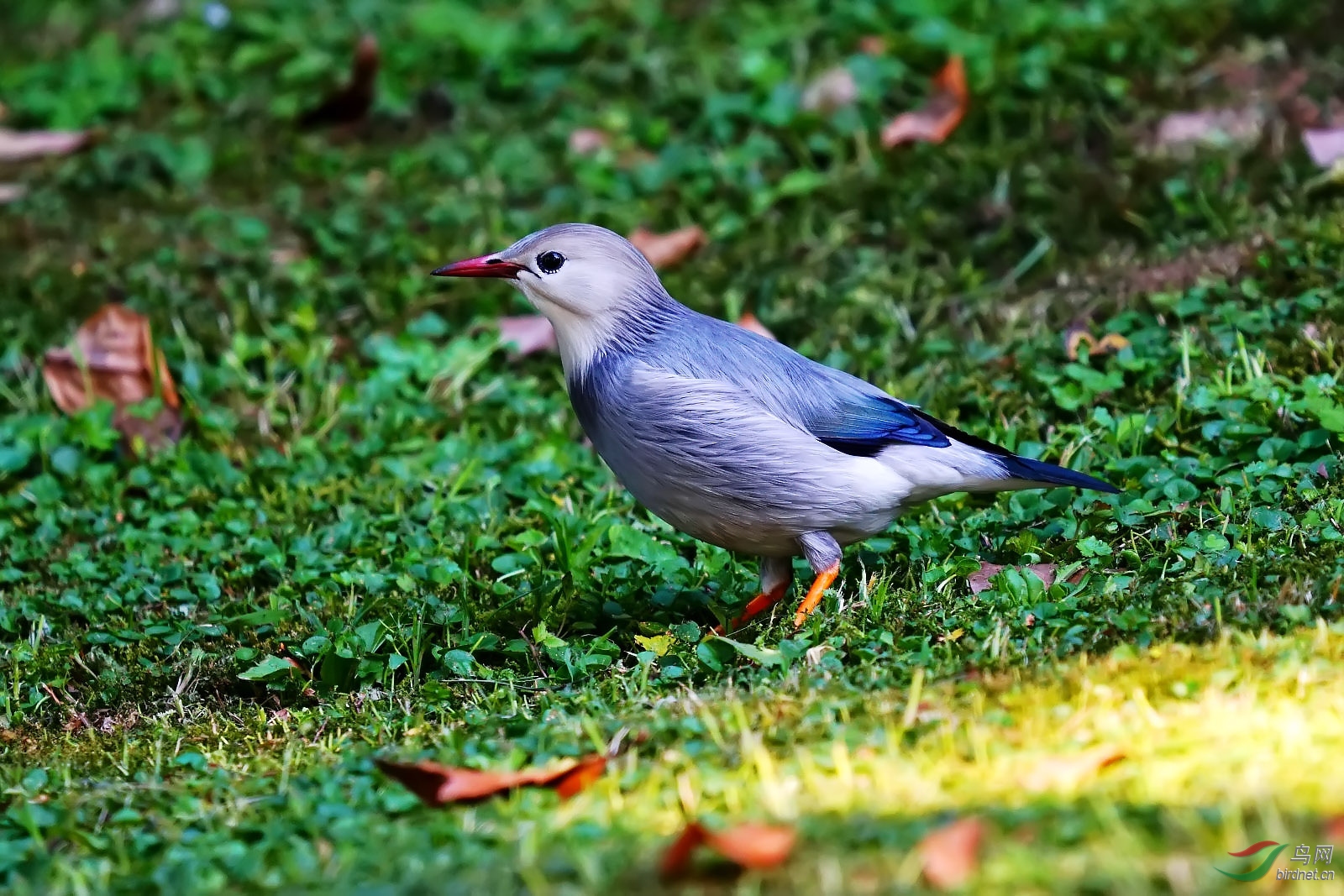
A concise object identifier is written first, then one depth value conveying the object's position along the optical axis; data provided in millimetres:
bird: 8820
